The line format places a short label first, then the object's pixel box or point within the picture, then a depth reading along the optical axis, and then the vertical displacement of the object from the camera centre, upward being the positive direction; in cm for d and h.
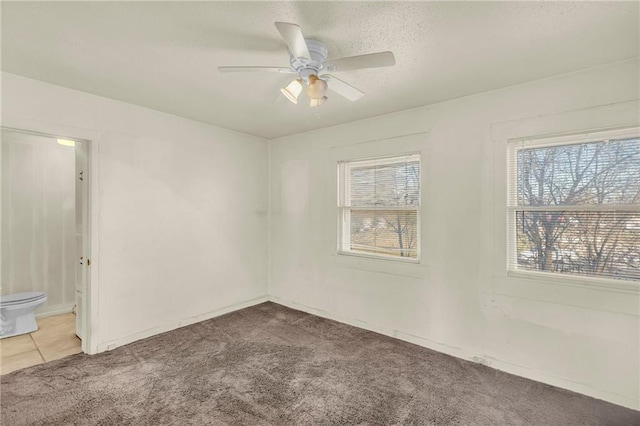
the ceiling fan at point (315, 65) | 172 +90
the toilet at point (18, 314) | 331 -117
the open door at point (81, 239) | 294 -30
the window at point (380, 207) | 331 +6
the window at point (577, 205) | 222 +6
